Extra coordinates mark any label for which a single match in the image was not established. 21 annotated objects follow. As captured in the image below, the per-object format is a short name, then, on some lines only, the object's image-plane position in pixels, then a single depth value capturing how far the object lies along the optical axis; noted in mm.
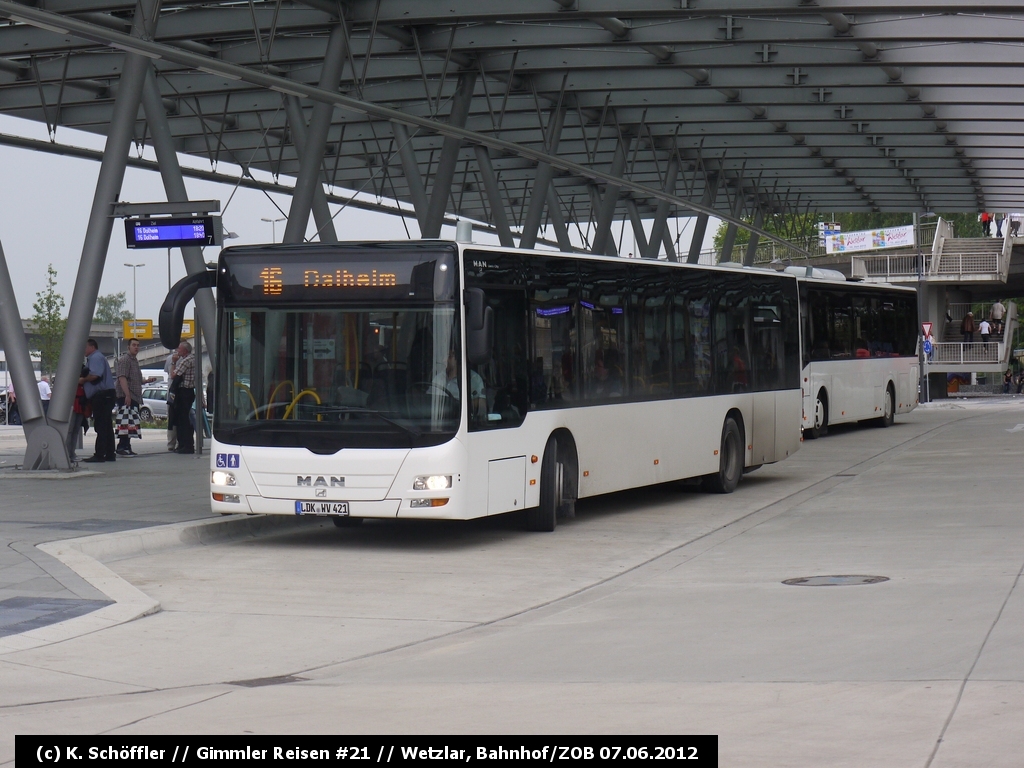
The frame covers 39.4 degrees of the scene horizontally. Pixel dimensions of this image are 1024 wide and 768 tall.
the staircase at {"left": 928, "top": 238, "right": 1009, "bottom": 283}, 69231
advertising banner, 85125
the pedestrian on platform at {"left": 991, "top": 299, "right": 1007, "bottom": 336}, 70125
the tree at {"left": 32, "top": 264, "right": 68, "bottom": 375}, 69688
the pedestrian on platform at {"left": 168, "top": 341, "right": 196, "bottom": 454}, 24469
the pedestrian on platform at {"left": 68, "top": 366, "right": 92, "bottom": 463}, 22766
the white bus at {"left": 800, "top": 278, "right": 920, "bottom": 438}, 30641
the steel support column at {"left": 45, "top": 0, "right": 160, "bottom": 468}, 20359
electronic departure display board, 19422
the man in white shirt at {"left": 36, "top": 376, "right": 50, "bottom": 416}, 45825
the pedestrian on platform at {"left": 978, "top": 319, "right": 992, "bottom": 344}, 67762
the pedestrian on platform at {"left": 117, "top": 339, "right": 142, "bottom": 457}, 24222
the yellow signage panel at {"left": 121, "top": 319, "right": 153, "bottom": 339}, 107000
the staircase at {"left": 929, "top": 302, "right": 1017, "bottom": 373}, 67125
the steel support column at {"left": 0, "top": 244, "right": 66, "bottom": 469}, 20203
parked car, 58781
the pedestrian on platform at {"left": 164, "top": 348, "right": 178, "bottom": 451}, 25203
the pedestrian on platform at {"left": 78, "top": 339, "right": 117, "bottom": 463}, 22797
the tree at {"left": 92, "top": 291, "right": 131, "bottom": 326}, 179875
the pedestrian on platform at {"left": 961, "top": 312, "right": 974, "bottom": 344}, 65625
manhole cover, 10680
